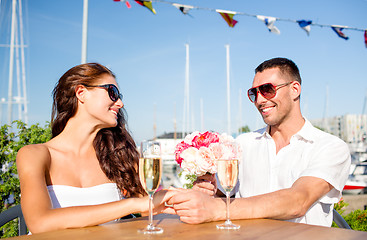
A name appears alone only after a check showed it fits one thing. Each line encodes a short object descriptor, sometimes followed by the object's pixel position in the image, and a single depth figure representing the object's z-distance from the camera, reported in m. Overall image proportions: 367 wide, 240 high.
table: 1.53
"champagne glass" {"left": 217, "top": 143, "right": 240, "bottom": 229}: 1.72
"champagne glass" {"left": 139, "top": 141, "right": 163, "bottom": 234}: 1.67
